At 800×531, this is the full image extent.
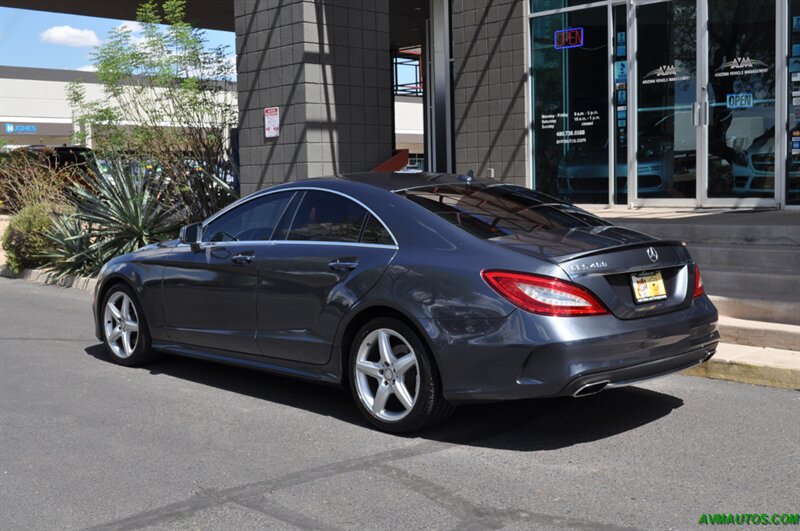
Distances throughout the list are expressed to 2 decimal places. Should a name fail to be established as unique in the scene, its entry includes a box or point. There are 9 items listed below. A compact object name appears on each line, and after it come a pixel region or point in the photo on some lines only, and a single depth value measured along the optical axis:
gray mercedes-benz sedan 5.04
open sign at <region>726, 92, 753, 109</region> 12.27
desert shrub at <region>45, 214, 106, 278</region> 13.61
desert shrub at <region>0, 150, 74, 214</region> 15.78
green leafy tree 14.84
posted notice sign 14.18
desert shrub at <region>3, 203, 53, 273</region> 14.63
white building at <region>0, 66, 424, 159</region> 49.47
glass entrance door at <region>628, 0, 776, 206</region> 12.18
